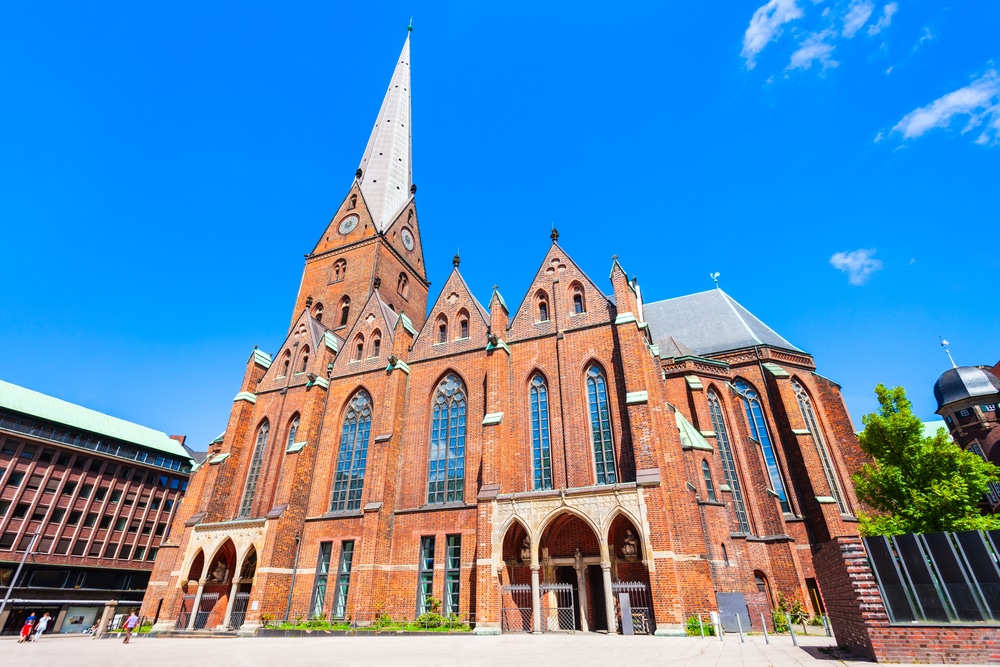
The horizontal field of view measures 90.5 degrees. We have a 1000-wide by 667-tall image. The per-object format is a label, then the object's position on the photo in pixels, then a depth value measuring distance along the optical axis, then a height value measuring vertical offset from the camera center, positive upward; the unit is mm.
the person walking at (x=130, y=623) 17022 -321
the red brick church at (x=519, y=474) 16766 +5035
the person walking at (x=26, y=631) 21722 -683
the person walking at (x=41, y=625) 24088 -510
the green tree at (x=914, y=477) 17734 +4325
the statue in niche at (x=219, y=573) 22266 +1558
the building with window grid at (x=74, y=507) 35531 +7438
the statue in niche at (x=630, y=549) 16641 +1827
